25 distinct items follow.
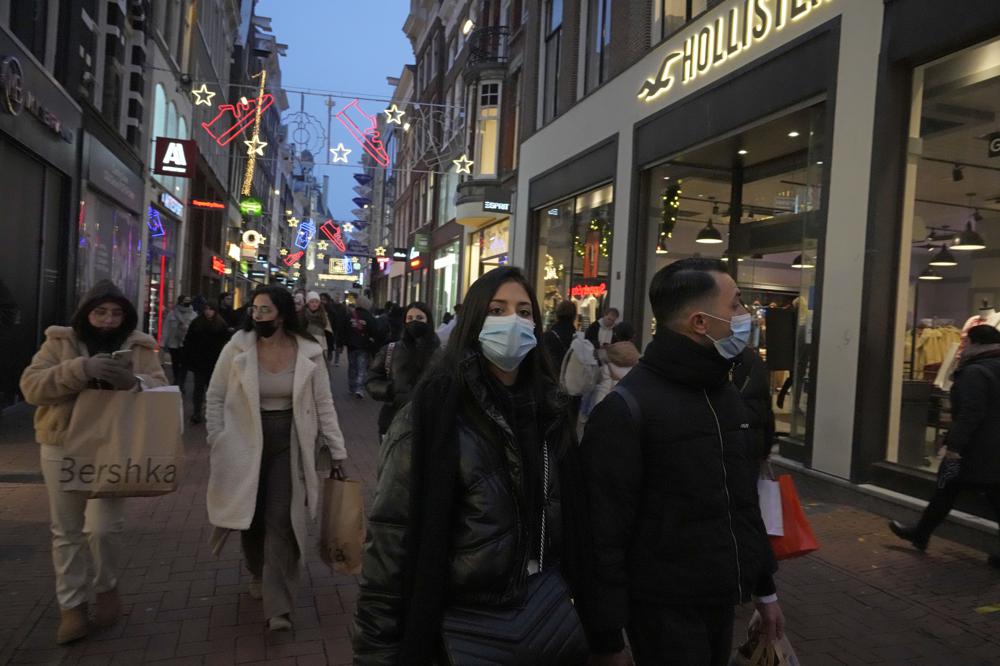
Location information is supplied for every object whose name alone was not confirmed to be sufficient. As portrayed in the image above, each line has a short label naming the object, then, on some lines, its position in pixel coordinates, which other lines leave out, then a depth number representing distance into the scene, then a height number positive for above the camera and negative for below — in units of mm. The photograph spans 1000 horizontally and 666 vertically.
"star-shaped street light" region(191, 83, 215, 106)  17922 +4972
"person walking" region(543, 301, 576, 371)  9477 -71
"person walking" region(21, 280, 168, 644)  3854 -612
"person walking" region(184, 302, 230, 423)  10500 -606
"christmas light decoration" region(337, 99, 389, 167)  18484 +4256
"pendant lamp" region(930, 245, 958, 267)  8820 +1061
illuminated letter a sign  18750 +3528
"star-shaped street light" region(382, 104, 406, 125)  18017 +4830
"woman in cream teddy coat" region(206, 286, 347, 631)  4223 -747
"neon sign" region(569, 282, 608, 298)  14478 +716
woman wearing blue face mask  1949 -516
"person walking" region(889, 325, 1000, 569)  5379 -554
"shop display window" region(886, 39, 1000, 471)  7352 +1092
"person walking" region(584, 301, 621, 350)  11234 -67
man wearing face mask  2232 -505
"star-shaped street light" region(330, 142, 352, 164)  18641 +3878
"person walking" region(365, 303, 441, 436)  6047 -395
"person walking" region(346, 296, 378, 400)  13820 -579
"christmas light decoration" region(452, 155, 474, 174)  21312 +4429
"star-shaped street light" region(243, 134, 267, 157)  18950 +4049
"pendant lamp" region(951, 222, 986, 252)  9102 +1316
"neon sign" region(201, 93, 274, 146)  19038 +7556
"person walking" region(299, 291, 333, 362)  11930 -62
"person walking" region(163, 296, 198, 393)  11742 -569
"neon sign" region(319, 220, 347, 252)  43188 +4452
